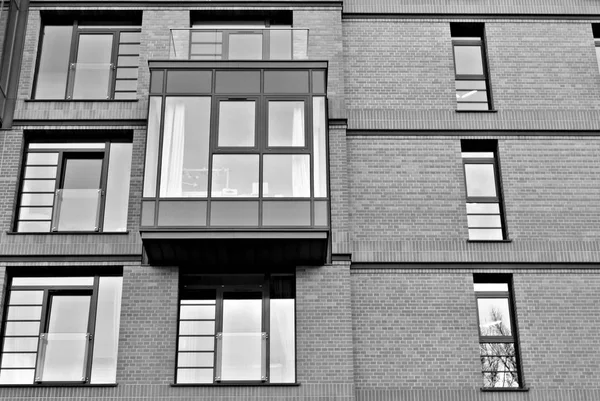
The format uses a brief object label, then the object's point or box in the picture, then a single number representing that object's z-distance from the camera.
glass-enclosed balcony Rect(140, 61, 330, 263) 15.09
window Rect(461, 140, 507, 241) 16.67
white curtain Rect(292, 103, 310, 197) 15.34
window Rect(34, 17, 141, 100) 17.33
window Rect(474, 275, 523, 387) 15.47
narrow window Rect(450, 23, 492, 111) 17.81
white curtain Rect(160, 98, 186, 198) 15.37
